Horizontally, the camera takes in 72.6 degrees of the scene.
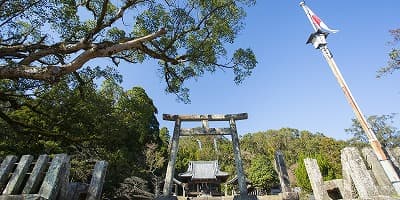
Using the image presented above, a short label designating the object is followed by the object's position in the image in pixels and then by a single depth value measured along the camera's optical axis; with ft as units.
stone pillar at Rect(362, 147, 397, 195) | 18.95
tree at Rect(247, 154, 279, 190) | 96.07
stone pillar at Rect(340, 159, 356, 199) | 22.86
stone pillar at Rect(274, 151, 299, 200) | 21.76
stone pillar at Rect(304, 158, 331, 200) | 21.07
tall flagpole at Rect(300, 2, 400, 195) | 18.13
